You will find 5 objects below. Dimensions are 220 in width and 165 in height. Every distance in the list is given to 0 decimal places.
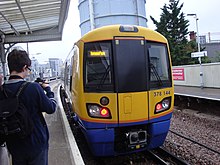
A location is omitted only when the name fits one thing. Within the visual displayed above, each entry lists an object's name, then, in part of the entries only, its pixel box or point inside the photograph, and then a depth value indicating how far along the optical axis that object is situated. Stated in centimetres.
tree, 3326
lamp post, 1557
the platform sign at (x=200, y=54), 1583
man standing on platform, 246
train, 471
